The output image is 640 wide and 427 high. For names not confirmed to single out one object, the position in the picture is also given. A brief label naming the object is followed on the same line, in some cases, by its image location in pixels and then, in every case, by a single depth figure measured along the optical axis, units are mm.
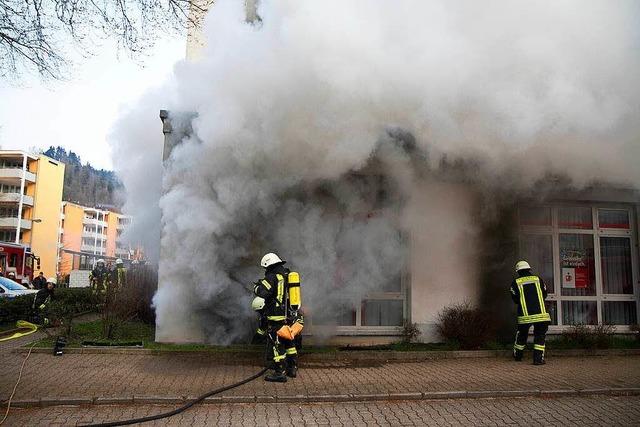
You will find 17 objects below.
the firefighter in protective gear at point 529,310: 7652
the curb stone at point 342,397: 5227
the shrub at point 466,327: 8484
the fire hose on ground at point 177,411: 4594
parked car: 15914
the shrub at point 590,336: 8773
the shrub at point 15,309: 12086
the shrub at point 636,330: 9507
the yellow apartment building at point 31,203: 50125
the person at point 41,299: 11952
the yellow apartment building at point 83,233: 48962
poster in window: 10094
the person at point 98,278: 14016
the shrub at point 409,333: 8906
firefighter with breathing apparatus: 6348
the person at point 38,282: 19048
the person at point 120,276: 9766
